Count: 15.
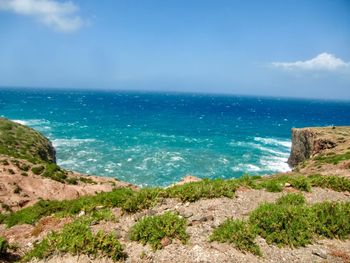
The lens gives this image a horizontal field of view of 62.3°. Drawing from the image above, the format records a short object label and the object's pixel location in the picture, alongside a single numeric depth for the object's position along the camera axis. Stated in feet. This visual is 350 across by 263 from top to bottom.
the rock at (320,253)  36.22
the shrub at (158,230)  38.22
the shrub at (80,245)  35.86
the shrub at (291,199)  50.12
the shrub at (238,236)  36.86
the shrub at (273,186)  57.00
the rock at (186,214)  44.61
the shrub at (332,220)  41.24
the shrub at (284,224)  38.81
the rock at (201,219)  42.91
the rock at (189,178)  97.28
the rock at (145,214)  44.98
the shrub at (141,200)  47.06
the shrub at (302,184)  58.18
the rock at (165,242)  37.52
